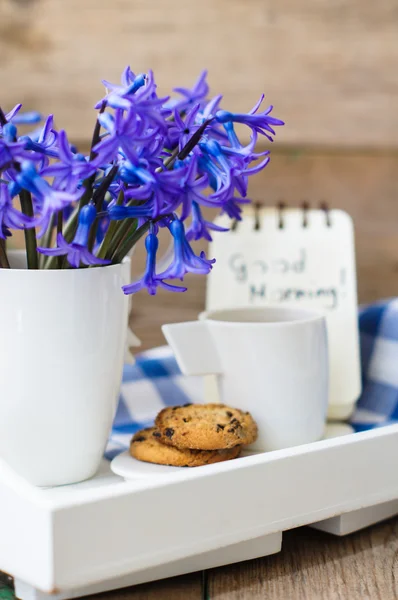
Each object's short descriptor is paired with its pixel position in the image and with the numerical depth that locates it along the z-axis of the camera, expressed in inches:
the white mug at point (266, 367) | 30.3
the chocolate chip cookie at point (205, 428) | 28.1
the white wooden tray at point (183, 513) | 24.7
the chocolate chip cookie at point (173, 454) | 28.3
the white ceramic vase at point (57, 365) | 27.0
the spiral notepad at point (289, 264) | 36.4
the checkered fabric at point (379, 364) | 35.5
